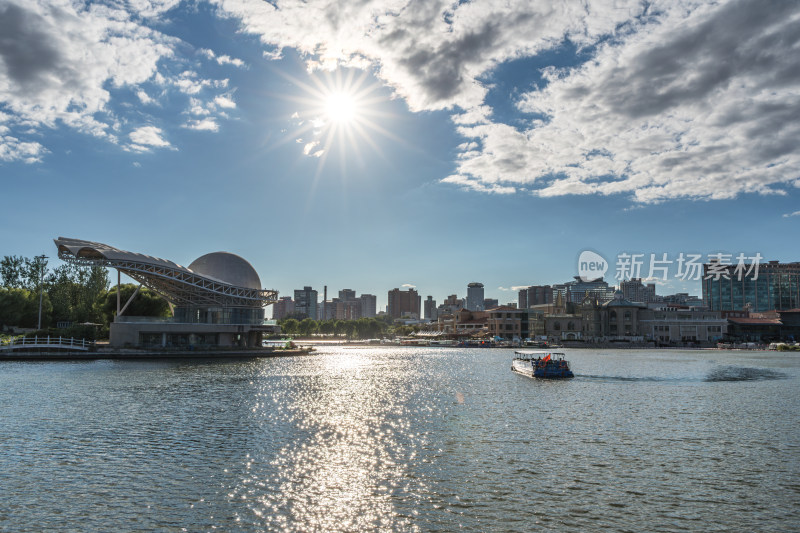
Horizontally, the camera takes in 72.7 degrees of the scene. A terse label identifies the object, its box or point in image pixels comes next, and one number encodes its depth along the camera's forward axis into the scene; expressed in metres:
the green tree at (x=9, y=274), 144.38
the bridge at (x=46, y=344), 94.12
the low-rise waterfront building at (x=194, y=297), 104.88
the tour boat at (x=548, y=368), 75.38
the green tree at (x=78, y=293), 132.31
